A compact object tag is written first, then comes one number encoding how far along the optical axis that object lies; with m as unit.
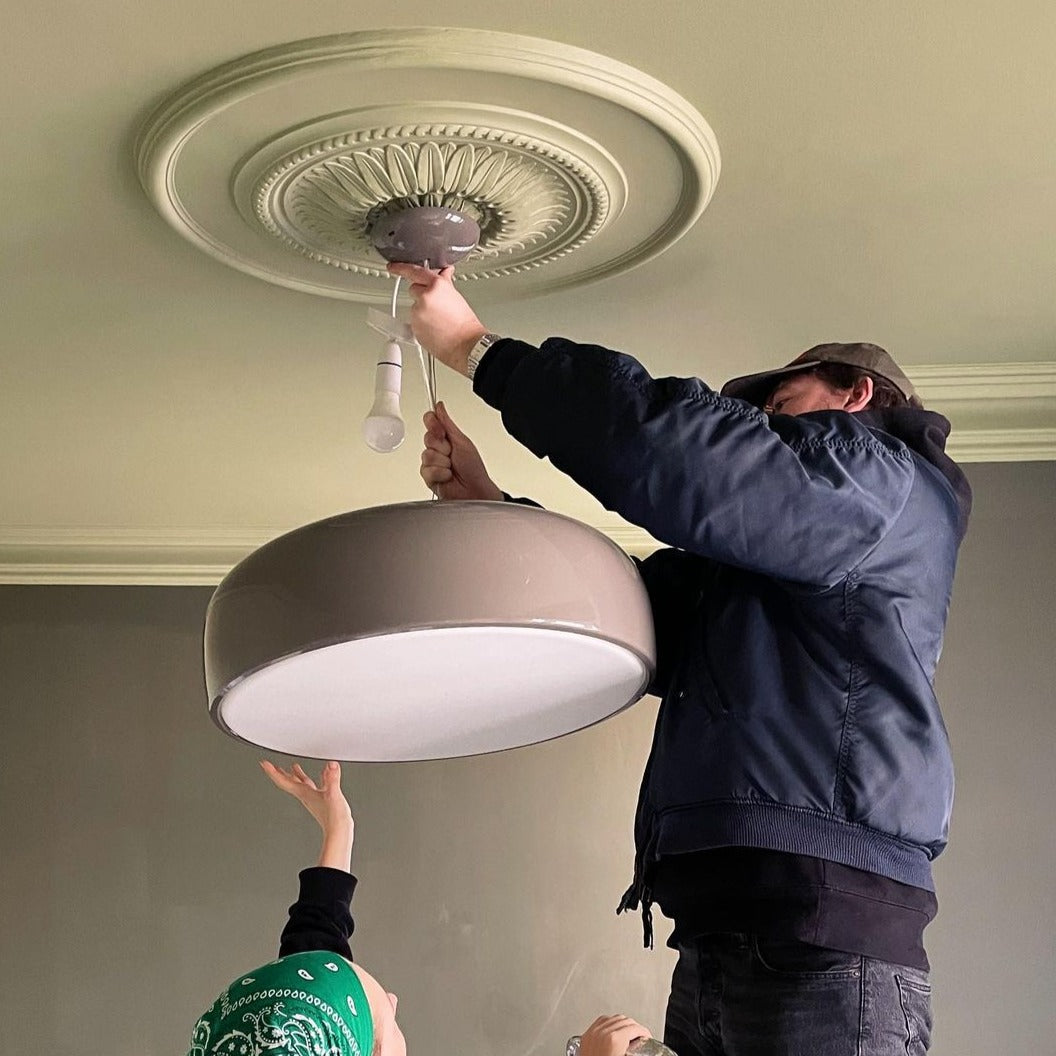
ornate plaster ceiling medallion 1.09
